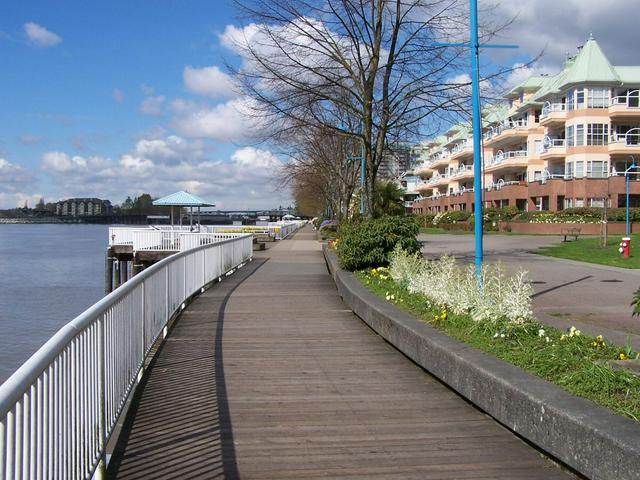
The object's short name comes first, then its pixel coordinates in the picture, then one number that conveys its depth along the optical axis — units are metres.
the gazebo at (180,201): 34.44
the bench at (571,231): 46.25
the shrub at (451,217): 70.25
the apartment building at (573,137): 56.84
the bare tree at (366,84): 18.36
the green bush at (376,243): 16.58
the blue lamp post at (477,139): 11.02
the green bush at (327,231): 47.38
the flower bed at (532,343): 5.21
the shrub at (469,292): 7.86
